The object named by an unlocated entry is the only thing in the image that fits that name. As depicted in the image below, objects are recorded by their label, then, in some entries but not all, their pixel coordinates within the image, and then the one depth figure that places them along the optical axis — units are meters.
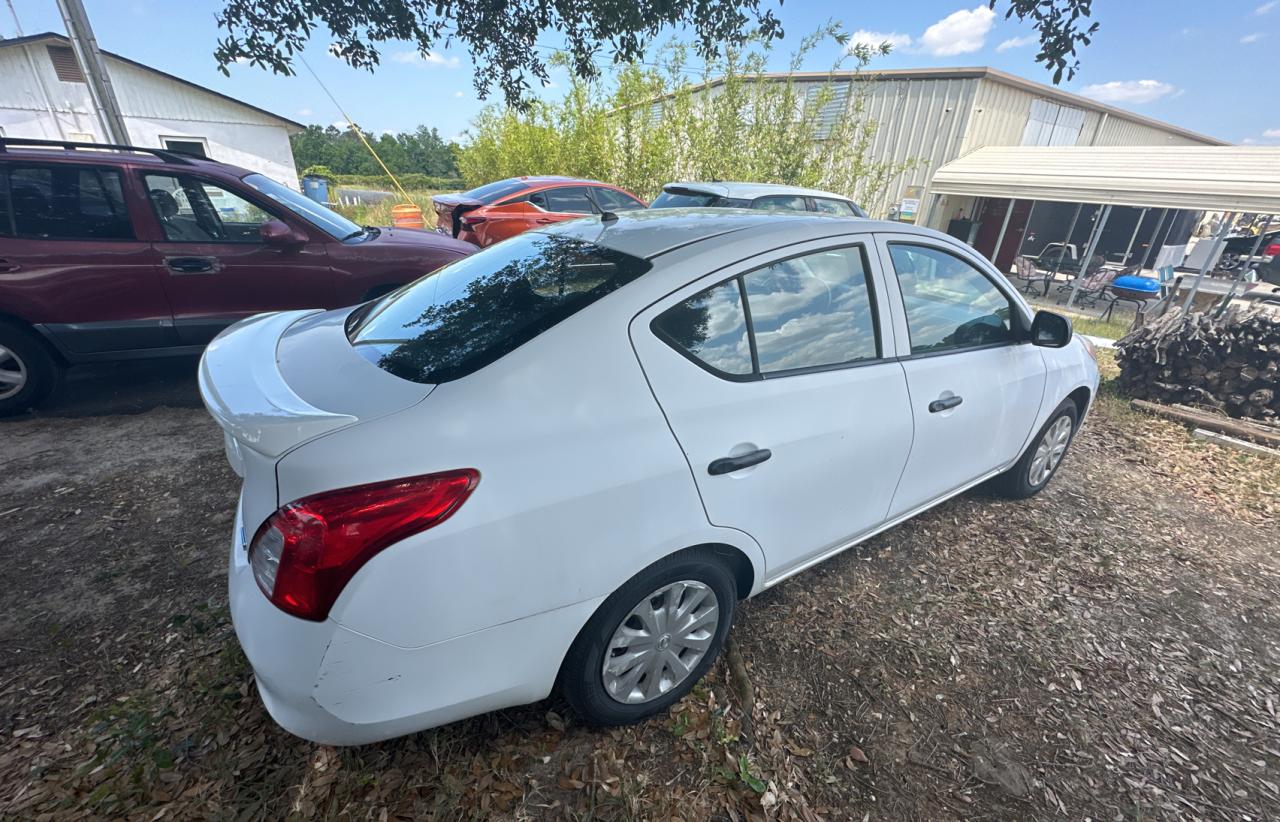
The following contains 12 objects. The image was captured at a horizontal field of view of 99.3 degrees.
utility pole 5.06
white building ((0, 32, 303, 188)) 15.65
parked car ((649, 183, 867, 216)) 6.59
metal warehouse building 14.18
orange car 8.09
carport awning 9.27
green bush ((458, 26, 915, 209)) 11.80
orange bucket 13.68
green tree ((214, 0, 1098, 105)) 3.28
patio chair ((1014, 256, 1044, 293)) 11.24
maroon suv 3.55
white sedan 1.30
